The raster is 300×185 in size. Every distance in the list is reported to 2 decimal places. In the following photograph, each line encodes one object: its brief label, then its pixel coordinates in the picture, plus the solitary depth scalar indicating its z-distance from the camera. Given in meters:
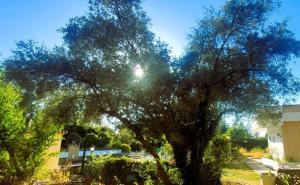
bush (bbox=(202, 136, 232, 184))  5.64
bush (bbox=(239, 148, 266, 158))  16.53
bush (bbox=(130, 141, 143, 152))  25.26
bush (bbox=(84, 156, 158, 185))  7.46
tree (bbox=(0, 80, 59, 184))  5.11
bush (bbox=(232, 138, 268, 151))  20.29
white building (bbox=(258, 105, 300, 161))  11.29
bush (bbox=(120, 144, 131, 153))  22.05
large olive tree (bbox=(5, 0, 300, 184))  4.62
